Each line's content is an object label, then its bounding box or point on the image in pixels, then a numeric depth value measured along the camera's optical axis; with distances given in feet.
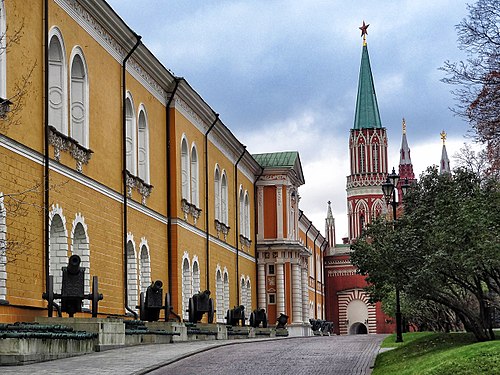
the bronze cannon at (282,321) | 191.52
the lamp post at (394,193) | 111.55
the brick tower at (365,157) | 357.41
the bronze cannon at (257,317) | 170.37
